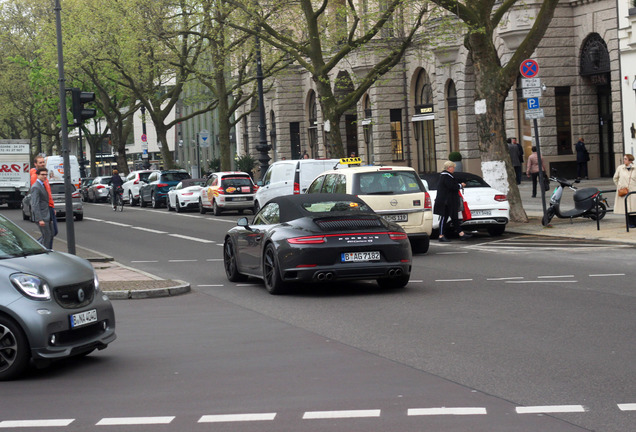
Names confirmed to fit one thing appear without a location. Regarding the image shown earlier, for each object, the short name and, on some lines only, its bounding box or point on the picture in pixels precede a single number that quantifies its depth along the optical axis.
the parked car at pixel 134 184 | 49.78
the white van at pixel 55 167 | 58.53
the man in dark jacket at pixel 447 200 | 21.92
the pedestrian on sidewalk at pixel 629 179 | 22.44
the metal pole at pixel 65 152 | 18.50
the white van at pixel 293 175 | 32.06
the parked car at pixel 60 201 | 37.56
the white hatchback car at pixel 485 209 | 22.83
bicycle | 44.14
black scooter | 23.79
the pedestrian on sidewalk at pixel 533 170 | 34.81
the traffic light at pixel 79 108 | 18.88
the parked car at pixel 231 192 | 37.34
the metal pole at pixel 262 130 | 42.53
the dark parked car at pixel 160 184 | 46.16
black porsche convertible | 13.74
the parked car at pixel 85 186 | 61.94
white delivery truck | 51.16
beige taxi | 20.38
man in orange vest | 20.03
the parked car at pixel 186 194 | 40.91
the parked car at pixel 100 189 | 57.22
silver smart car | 8.63
